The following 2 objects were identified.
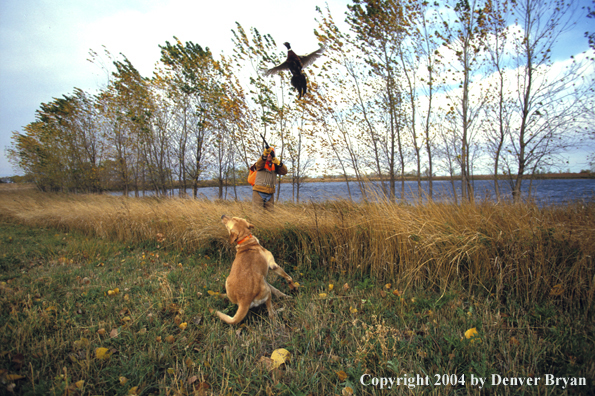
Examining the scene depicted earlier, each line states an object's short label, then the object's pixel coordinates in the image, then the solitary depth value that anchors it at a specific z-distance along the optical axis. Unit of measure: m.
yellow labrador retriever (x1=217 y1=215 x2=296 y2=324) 2.32
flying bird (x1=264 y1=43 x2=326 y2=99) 5.97
